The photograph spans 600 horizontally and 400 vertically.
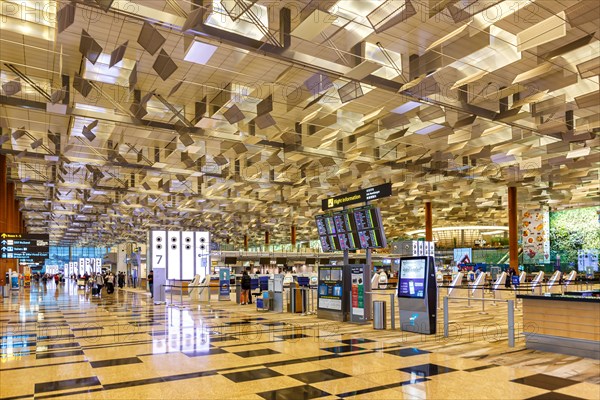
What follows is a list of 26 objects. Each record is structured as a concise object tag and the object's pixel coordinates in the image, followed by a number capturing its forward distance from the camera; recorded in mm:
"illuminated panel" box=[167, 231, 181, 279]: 25344
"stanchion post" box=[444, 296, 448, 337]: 9578
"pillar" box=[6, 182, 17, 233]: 25309
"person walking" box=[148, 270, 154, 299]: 25448
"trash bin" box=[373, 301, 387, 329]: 10758
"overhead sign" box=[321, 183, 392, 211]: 11619
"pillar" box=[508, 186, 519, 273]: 28172
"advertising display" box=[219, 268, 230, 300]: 21881
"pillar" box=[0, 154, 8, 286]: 20131
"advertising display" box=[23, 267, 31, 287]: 40625
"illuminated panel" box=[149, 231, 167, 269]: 24531
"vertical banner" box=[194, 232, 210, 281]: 25984
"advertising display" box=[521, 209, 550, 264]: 33812
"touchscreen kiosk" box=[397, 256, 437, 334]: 9984
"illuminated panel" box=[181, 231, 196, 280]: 25886
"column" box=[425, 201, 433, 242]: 33781
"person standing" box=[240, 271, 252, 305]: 18922
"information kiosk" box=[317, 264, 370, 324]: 11750
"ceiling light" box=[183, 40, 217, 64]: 8867
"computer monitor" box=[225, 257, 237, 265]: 43969
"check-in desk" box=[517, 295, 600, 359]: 7324
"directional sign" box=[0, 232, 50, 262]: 23573
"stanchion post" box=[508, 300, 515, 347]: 8344
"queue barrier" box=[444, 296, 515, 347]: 8344
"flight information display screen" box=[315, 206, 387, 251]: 11938
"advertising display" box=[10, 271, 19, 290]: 29828
